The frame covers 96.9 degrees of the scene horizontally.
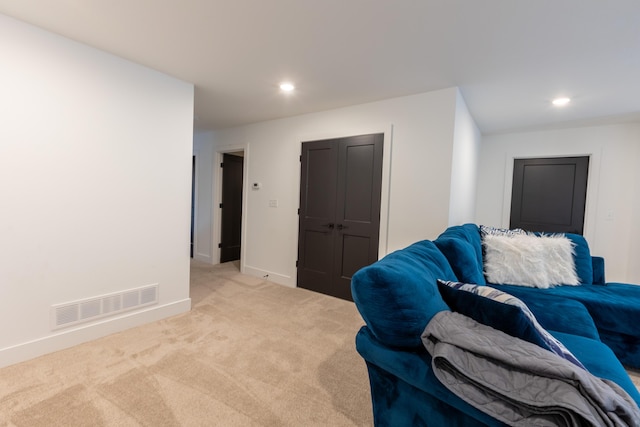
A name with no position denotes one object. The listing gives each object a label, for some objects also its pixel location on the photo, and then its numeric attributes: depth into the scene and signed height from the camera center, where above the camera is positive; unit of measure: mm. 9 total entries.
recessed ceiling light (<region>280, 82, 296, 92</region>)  2746 +1127
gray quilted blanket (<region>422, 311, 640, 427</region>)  723 -476
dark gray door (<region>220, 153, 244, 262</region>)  4883 -172
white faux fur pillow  2396 -429
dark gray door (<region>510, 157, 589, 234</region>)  3877 +272
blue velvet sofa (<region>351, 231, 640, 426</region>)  963 -543
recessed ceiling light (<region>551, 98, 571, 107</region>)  2916 +1175
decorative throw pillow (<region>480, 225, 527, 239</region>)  2703 -206
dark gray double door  3188 -86
